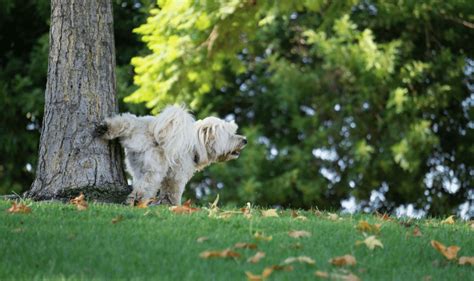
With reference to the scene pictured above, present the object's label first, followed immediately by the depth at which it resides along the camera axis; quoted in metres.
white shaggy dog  19.81
